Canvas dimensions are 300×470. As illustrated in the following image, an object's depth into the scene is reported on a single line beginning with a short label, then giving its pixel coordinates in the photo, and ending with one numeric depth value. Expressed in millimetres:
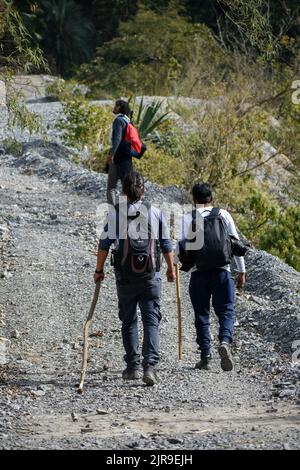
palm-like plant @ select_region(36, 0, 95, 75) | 46531
